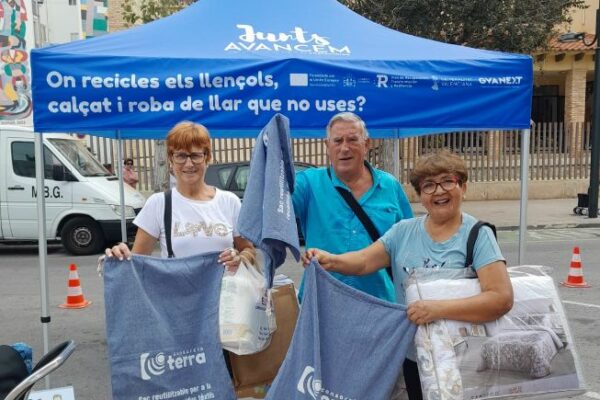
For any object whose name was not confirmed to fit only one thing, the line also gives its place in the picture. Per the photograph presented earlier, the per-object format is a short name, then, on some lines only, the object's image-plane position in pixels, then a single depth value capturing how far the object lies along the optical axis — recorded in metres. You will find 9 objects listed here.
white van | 9.87
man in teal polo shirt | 2.90
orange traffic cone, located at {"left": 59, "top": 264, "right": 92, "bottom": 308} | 6.81
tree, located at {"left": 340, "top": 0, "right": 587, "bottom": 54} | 13.40
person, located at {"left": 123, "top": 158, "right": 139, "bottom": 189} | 13.31
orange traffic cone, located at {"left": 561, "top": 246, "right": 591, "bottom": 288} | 7.53
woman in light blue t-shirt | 2.27
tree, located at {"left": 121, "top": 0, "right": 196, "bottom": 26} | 14.06
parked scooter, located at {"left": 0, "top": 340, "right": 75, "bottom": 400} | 2.00
